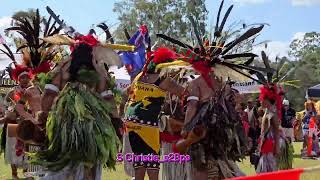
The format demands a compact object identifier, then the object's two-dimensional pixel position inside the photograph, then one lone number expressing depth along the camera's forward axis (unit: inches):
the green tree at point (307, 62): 2151.8
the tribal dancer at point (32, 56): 287.2
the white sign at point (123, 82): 526.7
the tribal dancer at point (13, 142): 365.6
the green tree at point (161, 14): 1766.7
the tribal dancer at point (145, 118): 299.0
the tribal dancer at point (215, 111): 236.5
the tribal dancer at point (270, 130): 351.3
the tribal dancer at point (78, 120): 220.7
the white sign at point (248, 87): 588.4
